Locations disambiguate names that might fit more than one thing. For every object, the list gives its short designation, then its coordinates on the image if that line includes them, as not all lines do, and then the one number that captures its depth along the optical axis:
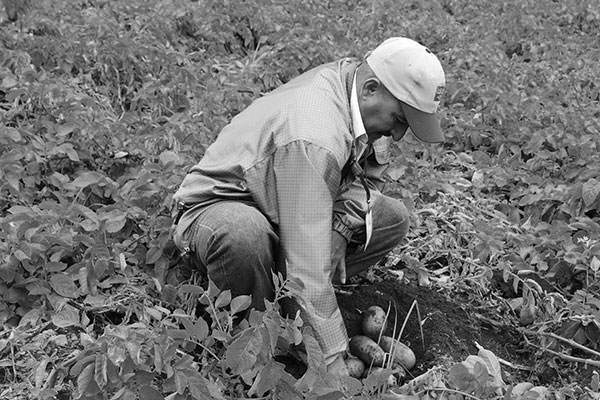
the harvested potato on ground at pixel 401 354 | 2.83
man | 2.38
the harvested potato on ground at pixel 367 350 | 2.81
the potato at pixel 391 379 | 2.55
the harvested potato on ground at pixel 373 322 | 3.00
